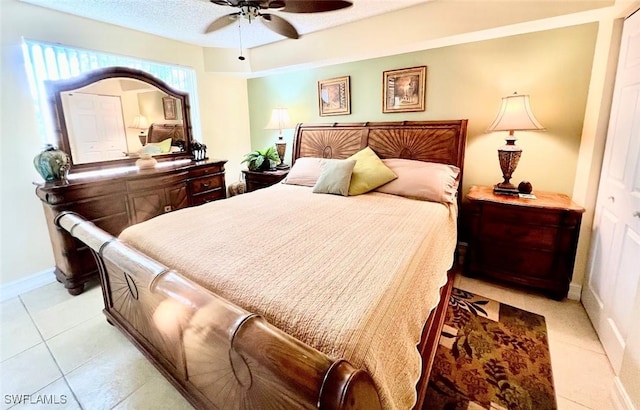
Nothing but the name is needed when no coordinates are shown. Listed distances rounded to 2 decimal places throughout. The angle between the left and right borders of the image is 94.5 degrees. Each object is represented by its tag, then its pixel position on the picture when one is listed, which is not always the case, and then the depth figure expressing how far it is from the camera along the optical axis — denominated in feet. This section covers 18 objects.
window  8.48
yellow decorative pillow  9.04
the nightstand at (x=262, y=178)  12.09
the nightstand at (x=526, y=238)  7.43
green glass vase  7.96
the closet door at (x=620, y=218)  5.51
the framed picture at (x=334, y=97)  11.53
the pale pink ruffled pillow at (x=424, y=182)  8.18
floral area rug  5.08
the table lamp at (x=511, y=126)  7.63
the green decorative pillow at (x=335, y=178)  9.02
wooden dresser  8.15
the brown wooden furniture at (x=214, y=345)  2.39
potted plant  12.60
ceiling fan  6.07
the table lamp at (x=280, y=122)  12.56
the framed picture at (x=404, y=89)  9.96
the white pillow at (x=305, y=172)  10.37
